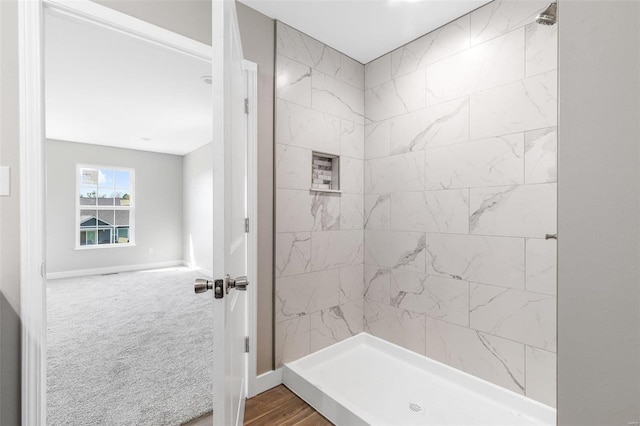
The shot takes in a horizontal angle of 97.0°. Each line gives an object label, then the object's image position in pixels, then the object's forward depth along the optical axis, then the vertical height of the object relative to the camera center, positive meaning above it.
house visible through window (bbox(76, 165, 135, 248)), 5.64 +0.09
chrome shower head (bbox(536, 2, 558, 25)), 0.74 +0.53
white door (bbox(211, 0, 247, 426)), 0.97 +0.01
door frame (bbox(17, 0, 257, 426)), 1.20 +0.02
